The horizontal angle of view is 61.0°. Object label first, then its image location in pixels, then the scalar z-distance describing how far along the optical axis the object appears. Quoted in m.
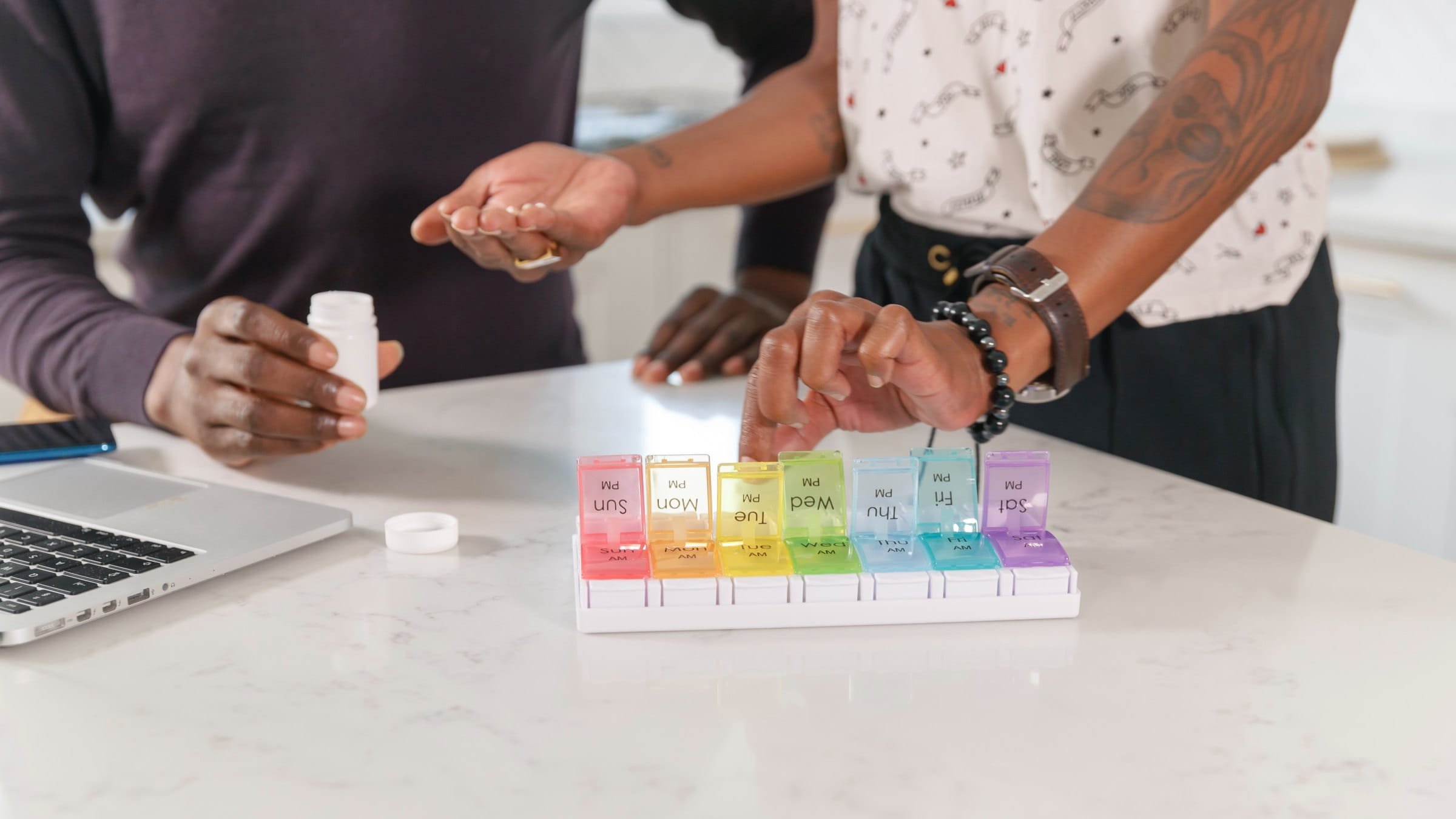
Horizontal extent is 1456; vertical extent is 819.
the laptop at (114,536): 0.68
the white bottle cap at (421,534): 0.80
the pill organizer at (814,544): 0.69
